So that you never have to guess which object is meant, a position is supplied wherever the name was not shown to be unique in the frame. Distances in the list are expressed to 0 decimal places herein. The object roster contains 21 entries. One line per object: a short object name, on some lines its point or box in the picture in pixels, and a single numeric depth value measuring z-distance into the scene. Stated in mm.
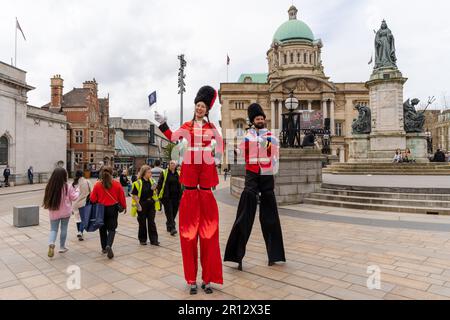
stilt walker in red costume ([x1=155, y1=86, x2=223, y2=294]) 4133
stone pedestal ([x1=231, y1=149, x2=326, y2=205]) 11797
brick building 45844
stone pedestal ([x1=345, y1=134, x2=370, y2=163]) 21469
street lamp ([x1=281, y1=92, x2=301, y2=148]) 13055
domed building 62719
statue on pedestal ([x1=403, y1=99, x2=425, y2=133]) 20469
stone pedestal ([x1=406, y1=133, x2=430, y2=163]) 20219
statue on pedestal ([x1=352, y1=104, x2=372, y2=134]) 21828
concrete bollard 9367
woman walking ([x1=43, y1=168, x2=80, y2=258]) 6195
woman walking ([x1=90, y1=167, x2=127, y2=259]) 6266
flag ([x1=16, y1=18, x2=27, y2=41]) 28659
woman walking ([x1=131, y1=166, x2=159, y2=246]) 6891
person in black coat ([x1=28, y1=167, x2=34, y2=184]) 30509
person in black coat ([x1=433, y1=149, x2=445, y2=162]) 22625
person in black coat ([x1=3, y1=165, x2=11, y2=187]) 26844
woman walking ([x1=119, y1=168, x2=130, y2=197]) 17597
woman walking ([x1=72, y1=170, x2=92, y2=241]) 7788
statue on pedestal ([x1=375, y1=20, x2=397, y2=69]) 20594
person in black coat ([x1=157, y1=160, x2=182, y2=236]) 8211
